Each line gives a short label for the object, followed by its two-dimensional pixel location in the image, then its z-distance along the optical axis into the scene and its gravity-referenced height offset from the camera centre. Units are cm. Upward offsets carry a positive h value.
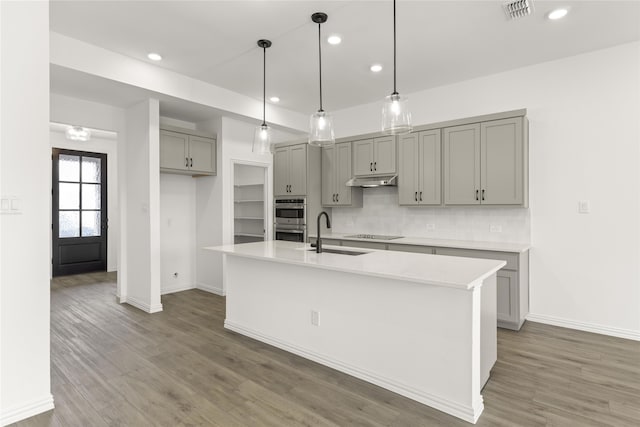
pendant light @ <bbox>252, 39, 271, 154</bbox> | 331 +71
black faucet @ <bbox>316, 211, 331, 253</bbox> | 315 -32
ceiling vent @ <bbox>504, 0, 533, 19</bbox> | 271 +163
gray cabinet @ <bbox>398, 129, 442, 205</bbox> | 436 +57
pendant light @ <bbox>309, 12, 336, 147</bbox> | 285 +70
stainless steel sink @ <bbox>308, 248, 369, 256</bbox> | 323 -38
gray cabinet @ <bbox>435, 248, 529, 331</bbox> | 357 -80
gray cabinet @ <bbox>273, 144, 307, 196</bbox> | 544 +68
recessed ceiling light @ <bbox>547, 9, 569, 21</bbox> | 288 +167
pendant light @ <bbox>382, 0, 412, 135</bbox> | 246 +70
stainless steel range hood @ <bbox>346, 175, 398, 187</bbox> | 473 +44
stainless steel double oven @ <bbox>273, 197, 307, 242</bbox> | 543 -11
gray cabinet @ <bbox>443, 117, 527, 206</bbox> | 377 +56
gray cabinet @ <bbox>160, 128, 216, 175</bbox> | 474 +85
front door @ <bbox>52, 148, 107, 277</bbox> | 659 +1
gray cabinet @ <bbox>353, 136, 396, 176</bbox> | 478 +80
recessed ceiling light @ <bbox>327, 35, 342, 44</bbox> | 331 +167
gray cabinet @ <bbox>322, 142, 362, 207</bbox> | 525 +54
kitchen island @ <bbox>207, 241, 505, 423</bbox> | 216 -79
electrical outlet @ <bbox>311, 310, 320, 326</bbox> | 291 -89
